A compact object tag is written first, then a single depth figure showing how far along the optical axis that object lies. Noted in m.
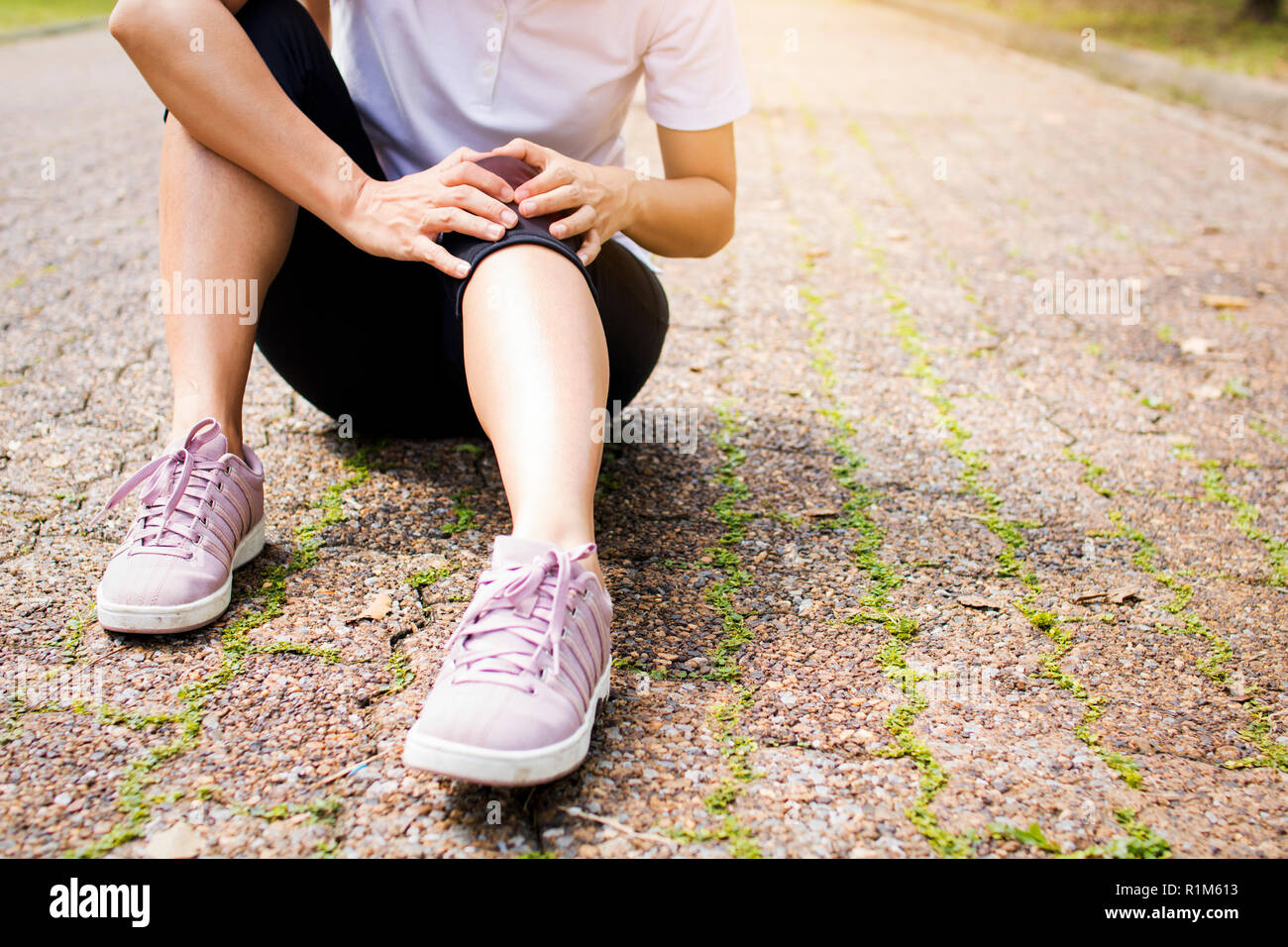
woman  1.30
